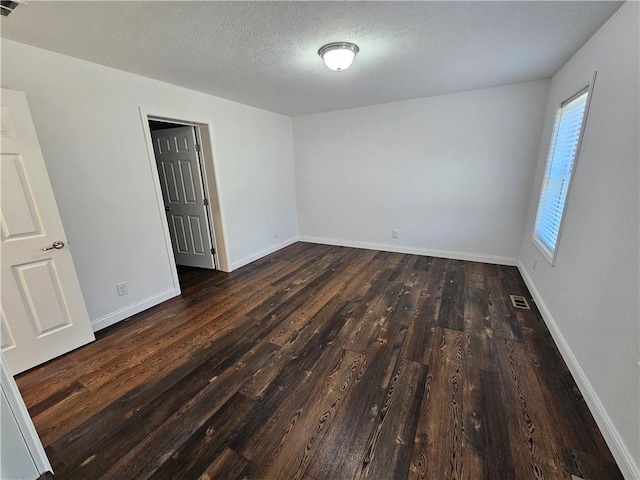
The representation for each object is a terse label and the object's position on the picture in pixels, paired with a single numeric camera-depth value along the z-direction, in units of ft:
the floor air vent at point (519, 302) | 8.95
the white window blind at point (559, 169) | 7.51
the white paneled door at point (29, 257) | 6.03
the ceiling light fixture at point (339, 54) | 6.76
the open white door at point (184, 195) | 11.79
